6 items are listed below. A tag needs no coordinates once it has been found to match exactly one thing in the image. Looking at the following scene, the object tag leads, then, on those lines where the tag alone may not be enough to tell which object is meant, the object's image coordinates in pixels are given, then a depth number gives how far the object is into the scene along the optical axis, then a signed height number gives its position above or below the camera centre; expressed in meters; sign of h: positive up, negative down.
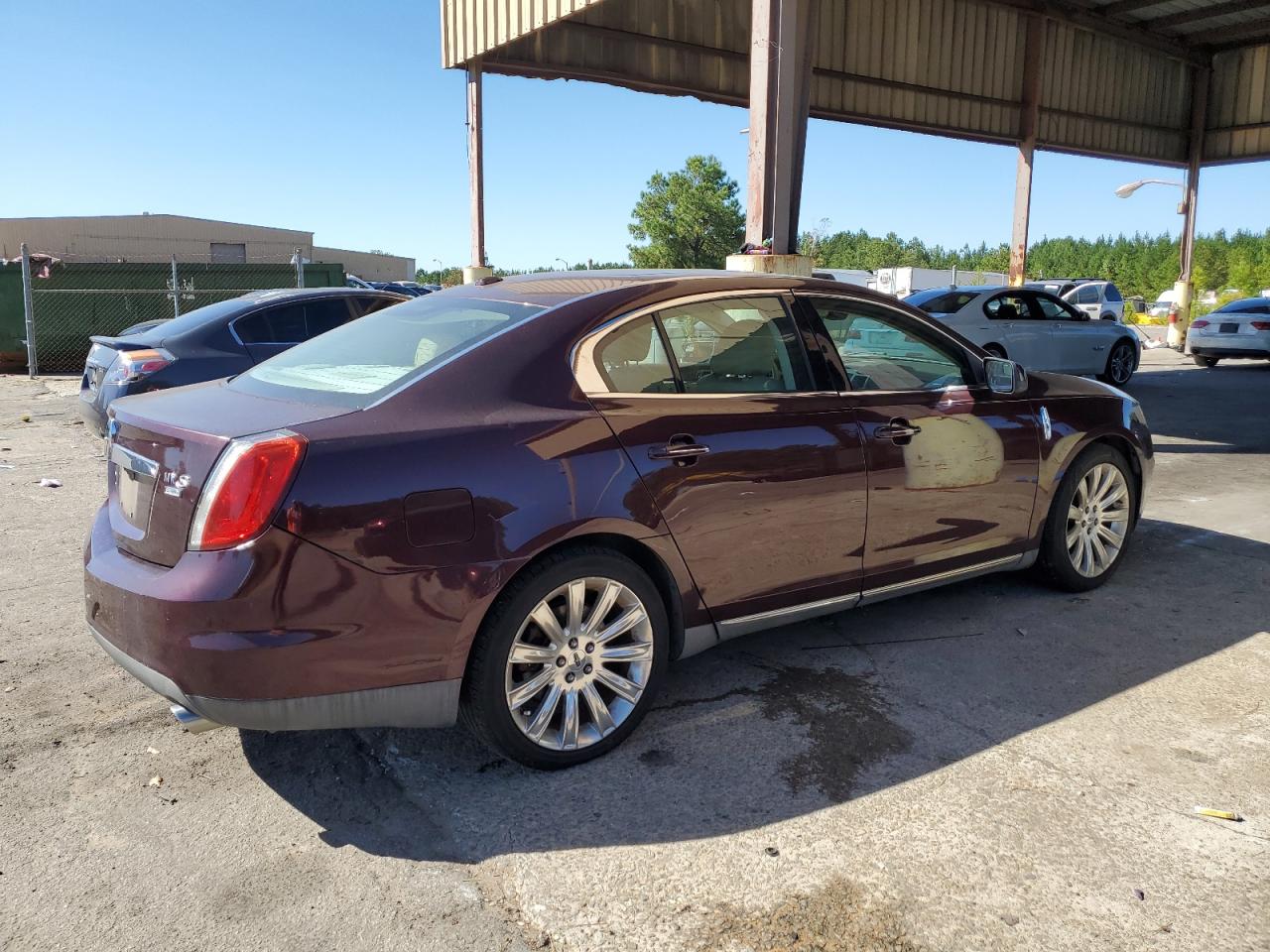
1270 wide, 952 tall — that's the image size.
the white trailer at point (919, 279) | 48.28 +1.61
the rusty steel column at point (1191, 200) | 23.22 +2.80
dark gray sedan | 7.79 -0.38
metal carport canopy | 14.95 +4.38
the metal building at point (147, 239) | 55.00 +3.17
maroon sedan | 2.72 -0.62
